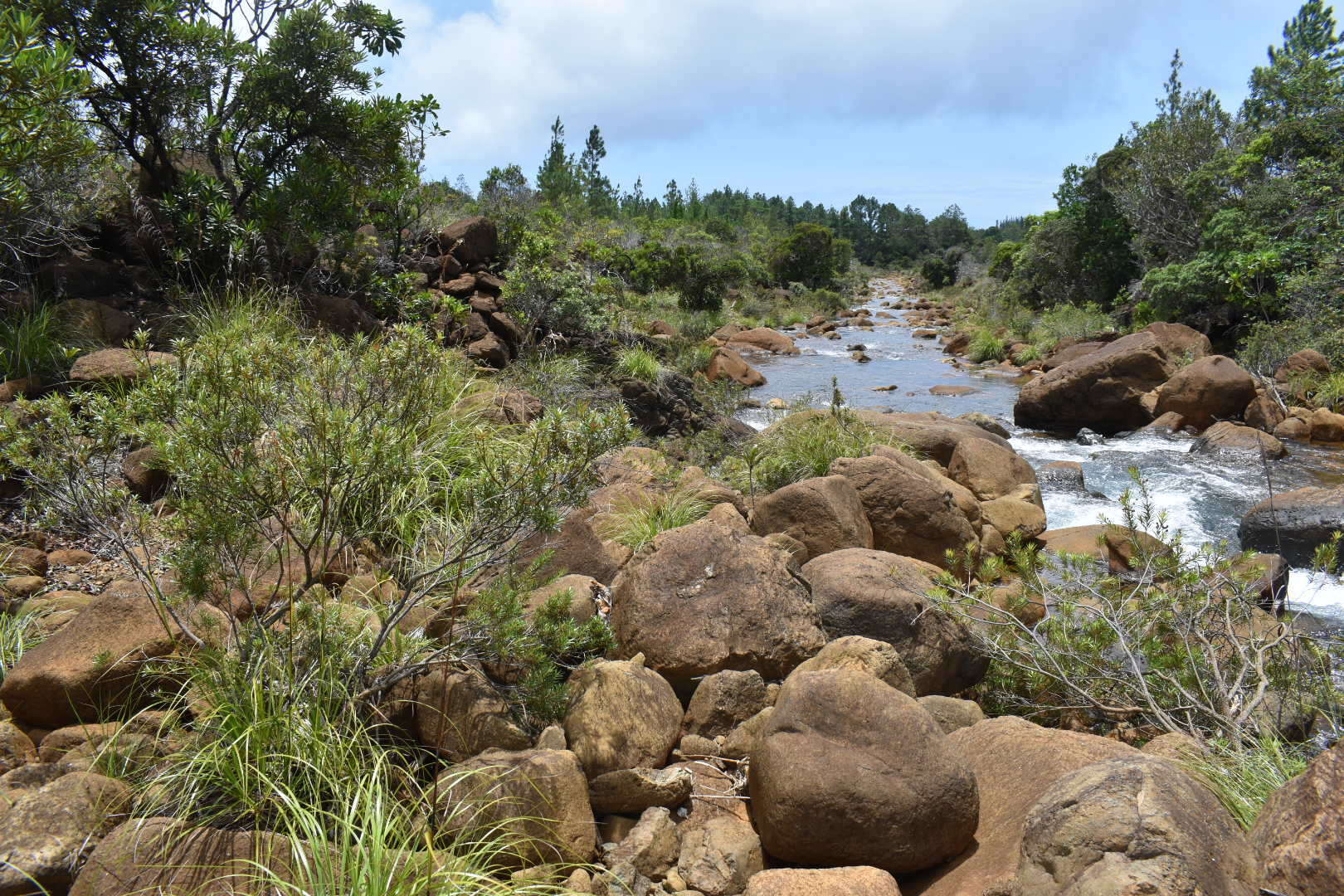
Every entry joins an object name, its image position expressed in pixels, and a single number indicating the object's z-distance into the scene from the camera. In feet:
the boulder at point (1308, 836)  7.57
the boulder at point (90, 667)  11.85
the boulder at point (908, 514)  24.98
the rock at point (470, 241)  43.75
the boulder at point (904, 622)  16.55
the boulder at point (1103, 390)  53.16
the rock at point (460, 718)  12.21
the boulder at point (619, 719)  12.37
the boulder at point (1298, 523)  29.86
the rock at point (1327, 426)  45.65
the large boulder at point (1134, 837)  7.86
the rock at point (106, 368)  20.88
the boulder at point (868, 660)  13.99
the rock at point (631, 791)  11.84
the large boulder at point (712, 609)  15.15
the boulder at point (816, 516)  22.00
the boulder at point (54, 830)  8.99
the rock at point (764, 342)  91.15
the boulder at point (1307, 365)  52.31
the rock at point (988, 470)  34.35
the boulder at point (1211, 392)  49.70
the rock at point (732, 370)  62.80
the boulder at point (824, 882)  9.57
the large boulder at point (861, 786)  10.75
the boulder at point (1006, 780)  10.39
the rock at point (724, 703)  13.97
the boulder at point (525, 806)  10.58
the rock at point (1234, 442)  42.50
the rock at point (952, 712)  14.47
